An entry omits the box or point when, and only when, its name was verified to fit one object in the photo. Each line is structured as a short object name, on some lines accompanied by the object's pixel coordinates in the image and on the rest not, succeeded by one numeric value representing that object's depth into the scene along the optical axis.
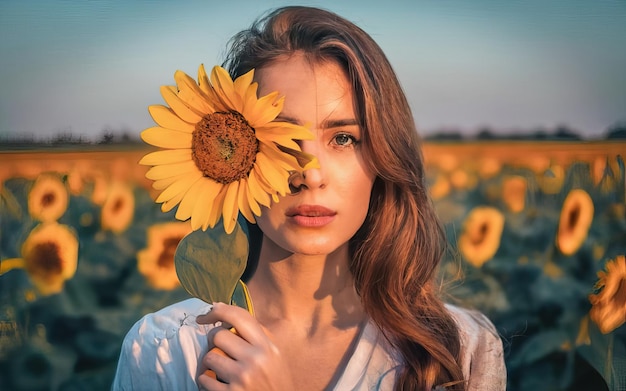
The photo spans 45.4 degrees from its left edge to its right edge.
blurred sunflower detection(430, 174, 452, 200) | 2.03
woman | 1.26
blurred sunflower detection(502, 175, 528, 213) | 2.18
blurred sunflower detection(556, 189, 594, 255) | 2.14
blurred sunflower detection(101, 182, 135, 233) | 1.97
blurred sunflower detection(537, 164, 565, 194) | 2.09
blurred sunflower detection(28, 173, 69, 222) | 1.96
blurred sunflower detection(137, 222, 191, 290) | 1.99
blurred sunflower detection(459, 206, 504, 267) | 2.12
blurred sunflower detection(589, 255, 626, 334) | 1.96
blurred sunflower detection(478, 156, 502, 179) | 2.03
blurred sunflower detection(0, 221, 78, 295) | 1.95
